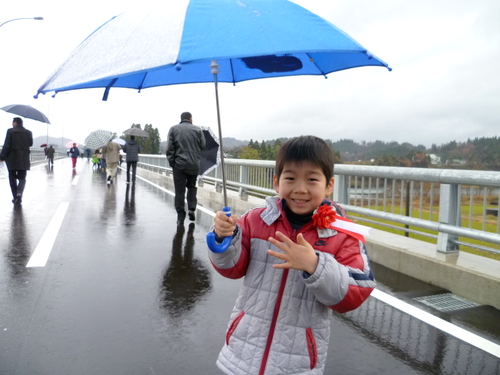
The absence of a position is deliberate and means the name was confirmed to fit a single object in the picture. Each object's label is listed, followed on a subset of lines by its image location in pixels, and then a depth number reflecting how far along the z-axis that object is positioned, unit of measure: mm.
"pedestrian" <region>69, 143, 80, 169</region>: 36175
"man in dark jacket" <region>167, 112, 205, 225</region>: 9078
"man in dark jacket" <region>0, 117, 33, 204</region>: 11586
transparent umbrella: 35500
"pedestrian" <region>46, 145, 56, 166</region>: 38281
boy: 2092
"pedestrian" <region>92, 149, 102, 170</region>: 33844
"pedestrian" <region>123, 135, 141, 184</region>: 18016
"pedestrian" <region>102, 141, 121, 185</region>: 18953
